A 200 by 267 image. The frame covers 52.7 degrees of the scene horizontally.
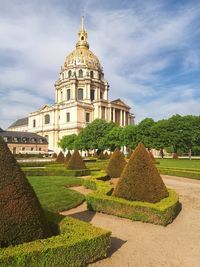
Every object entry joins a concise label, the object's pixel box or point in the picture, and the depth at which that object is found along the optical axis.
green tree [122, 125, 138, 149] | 41.88
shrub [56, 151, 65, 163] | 29.37
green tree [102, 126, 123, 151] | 43.39
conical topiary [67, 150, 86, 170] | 19.48
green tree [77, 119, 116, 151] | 46.67
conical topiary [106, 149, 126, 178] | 16.82
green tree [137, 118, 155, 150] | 40.24
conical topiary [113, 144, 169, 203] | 8.29
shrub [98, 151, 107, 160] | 35.45
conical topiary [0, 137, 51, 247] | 4.15
